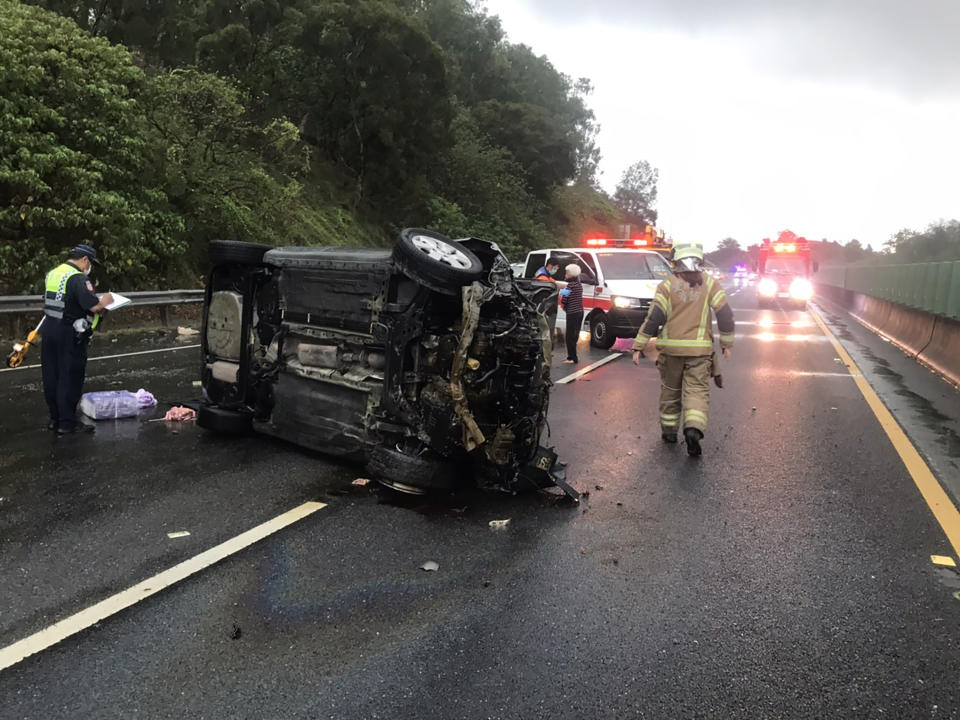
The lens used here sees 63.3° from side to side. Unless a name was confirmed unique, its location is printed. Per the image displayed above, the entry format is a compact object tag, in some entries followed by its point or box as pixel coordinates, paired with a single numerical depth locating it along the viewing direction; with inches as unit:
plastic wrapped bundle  286.4
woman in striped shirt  494.9
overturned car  192.7
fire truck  1226.6
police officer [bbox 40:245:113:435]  258.4
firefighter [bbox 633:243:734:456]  259.8
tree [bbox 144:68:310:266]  693.9
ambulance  552.7
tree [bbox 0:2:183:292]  530.0
